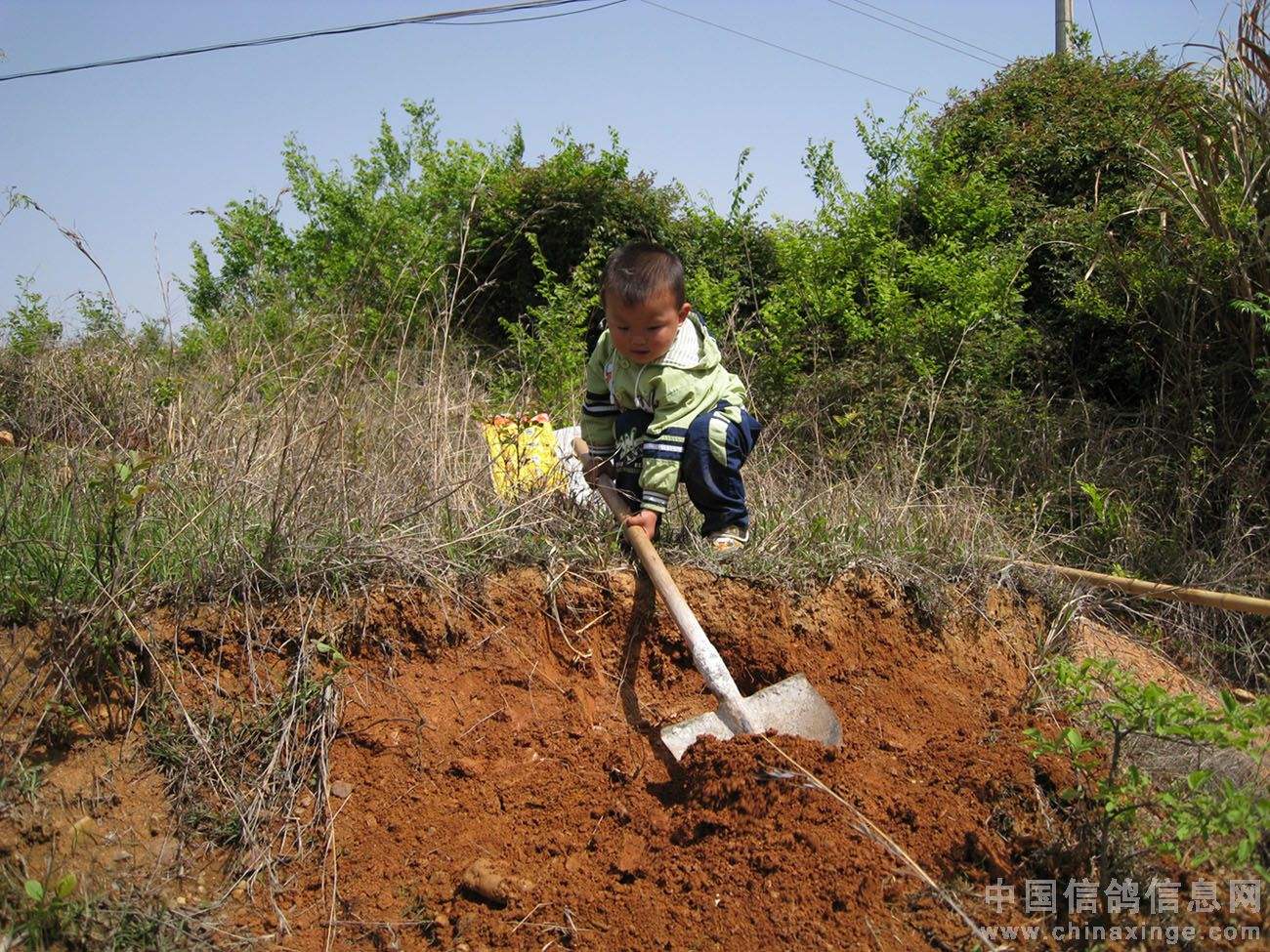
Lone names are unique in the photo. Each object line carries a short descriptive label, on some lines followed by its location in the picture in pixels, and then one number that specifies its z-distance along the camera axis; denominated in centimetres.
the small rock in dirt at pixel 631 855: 256
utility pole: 1022
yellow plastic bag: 363
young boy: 333
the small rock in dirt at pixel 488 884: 246
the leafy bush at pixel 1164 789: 216
